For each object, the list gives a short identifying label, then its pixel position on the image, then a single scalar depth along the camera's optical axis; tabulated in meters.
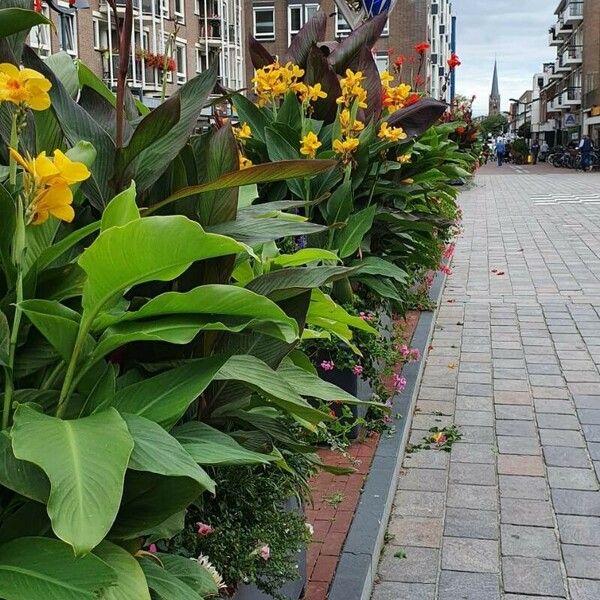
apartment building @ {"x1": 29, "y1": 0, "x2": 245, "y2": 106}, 37.81
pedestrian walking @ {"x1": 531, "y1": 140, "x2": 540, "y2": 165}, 62.26
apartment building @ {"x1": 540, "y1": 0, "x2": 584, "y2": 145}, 71.31
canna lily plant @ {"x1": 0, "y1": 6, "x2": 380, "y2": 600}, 1.31
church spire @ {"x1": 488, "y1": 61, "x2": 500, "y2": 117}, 161.80
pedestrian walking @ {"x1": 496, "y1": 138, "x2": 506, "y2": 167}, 54.62
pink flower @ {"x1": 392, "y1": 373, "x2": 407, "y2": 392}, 4.66
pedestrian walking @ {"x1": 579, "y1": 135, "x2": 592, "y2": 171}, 43.56
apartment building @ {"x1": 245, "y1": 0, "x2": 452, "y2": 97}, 51.25
